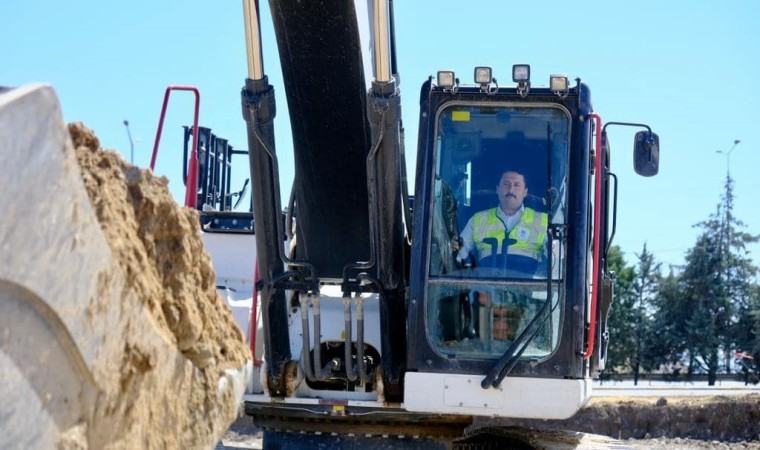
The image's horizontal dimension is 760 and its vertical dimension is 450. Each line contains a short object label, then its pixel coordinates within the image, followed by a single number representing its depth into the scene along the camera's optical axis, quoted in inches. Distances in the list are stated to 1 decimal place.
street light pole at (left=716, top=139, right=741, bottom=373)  1322.1
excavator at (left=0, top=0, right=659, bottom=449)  232.1
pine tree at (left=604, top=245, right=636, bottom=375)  1305.4
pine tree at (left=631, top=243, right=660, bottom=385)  1327.6
